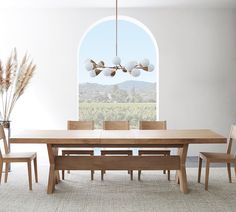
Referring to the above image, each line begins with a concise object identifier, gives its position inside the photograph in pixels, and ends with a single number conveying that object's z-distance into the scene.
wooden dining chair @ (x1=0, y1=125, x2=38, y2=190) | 4.51
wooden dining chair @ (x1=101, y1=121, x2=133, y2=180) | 5.43
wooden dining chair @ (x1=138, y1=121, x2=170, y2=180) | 5.47
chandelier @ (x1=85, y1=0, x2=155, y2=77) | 4.55
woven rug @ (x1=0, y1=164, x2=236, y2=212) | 3.86
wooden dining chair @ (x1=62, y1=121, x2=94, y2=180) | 5.49
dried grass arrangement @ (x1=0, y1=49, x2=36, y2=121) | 6.16
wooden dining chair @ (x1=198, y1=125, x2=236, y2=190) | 4.49
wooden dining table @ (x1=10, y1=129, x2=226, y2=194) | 4.16
